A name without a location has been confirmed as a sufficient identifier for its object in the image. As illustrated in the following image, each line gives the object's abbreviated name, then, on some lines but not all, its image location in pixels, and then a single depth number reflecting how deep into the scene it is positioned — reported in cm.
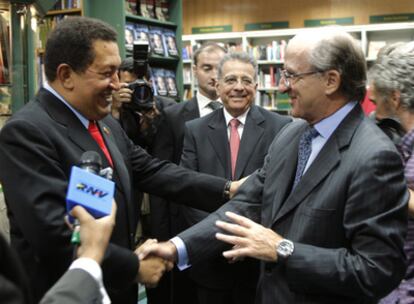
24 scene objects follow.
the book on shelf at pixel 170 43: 585
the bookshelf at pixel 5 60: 367
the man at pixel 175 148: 358
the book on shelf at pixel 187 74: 1098
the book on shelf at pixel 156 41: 562
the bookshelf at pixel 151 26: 516
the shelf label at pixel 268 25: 1162
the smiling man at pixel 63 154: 176
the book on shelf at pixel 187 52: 1089
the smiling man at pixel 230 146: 287
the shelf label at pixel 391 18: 1041
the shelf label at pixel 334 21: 1115
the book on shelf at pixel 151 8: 573
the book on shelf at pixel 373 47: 950
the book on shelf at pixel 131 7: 548
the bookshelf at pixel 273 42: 955
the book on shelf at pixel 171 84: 581
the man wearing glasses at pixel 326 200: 173
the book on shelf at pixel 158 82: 560
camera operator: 341
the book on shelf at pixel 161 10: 587
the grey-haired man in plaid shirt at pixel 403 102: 210
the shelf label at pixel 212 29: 1209
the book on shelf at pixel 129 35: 522
